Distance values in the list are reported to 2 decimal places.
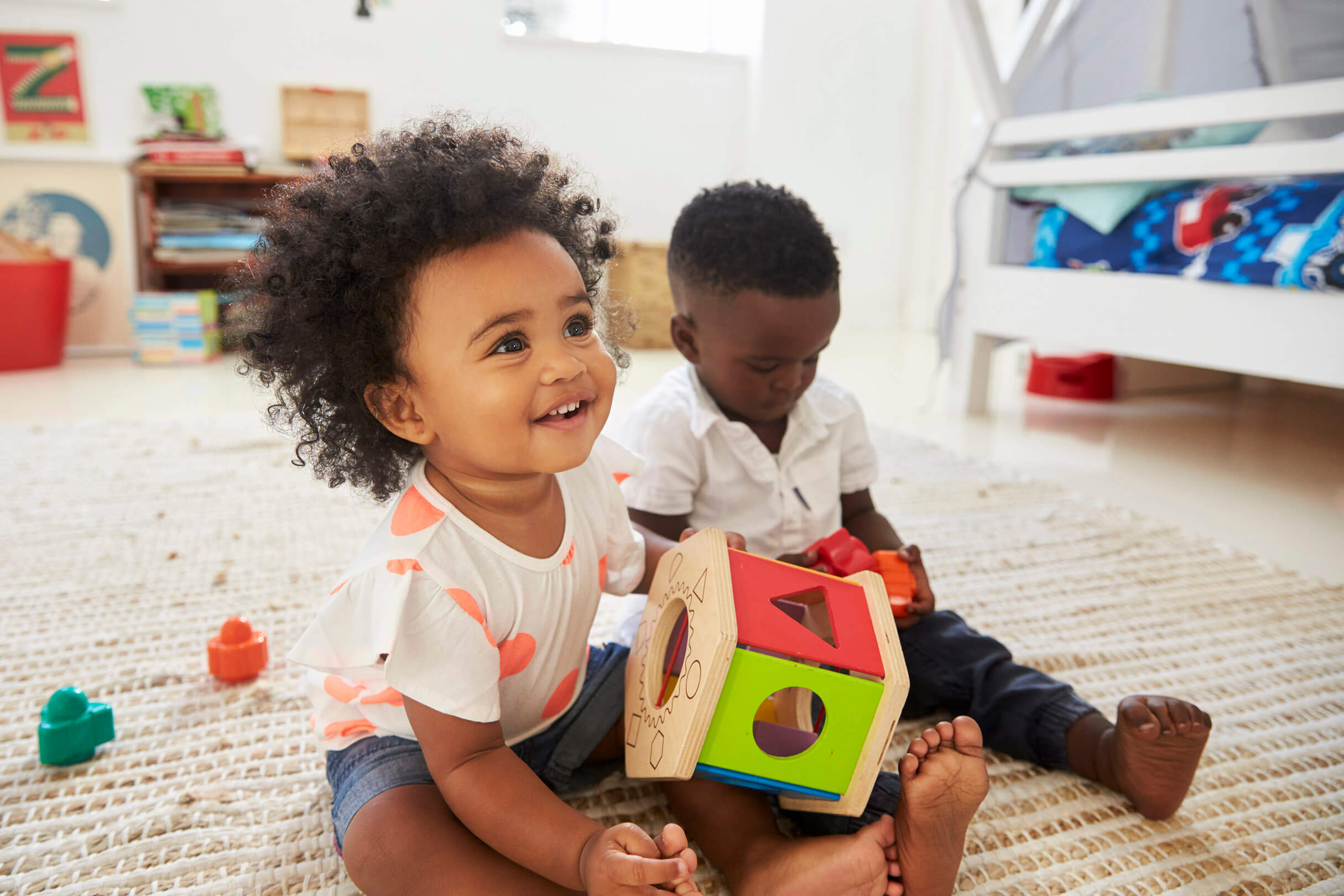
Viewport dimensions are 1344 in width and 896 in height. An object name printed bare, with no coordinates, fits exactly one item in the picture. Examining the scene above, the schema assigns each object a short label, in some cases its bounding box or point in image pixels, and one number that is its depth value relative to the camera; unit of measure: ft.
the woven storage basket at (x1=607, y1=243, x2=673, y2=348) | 10.16
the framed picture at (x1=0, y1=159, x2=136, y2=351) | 9.39
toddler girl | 1.77
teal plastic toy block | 2.31
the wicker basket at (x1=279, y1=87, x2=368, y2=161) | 10.03
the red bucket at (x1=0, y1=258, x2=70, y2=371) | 8.07
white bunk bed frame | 4.58
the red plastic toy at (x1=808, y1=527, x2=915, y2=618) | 2.51
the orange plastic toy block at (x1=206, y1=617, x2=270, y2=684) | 2.77
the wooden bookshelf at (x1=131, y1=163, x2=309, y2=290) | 9.16
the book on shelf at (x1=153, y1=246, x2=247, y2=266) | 9.24
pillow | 5.28
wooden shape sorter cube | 1.76
